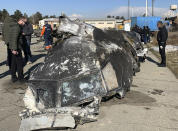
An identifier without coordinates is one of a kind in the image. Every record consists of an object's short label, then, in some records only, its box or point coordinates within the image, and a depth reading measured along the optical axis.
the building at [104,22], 73.56
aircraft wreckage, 3.76
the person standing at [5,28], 6.05
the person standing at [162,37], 8.52
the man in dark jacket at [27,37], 9.10
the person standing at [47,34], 11.98
